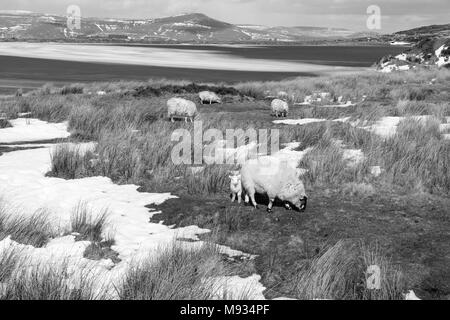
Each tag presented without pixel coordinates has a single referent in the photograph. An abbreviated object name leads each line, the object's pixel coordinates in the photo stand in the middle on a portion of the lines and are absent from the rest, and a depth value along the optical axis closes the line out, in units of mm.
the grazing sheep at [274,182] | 8023
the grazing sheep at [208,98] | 23375
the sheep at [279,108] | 18875
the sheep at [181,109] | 17703
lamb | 8594
